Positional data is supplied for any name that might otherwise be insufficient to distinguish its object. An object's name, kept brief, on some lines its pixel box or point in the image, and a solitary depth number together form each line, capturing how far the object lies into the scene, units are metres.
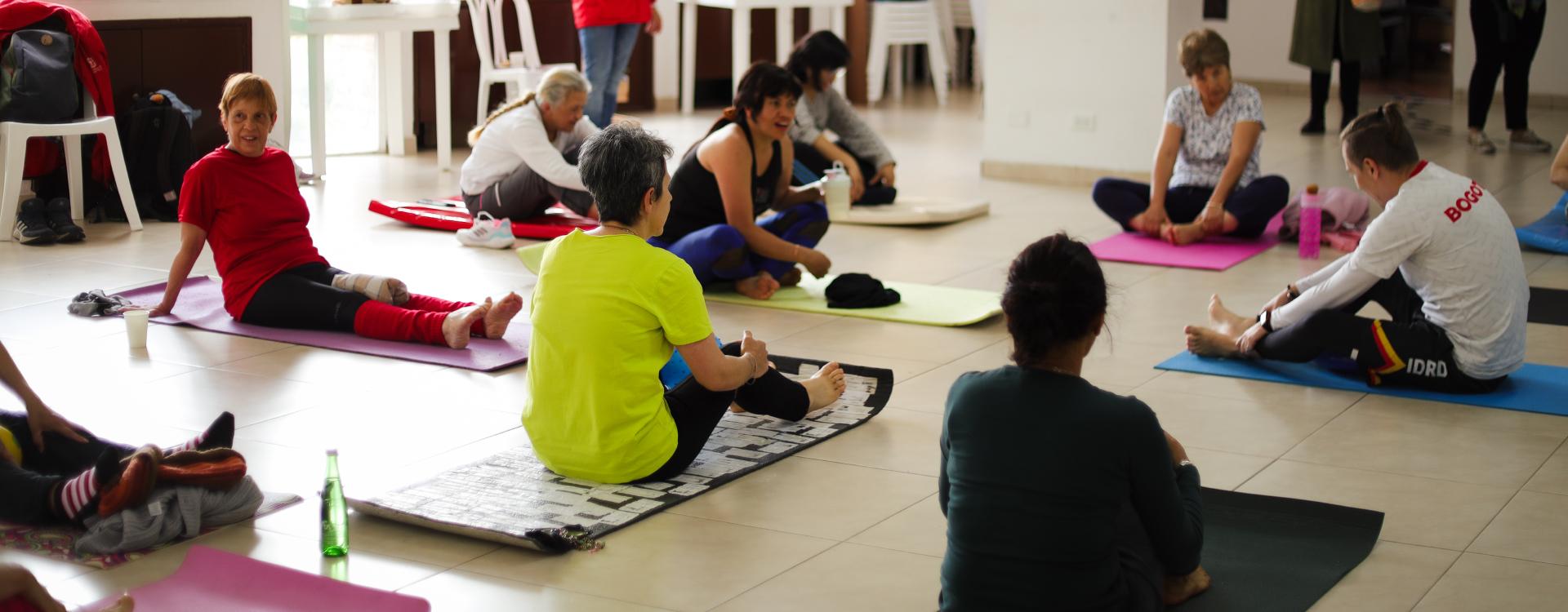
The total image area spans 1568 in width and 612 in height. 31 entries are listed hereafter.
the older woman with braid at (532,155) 6.00
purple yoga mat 4.24
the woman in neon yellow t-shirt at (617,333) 2.95
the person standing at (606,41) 8.44
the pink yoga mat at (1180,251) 5.74
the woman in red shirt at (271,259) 4.39
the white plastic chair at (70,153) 5.95
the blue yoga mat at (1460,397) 3.80
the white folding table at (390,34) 7.81
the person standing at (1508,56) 8.48
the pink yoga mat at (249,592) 2.48
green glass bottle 2.75
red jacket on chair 6.06
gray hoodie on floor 2.73
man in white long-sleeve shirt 3.72
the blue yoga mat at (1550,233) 5.84
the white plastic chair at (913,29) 12.45
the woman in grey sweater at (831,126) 6.46
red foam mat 6.25
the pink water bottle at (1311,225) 5.81
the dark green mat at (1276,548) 2.56
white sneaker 6.05
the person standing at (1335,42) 9.48
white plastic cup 4.29
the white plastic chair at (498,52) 8.62
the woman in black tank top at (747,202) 4.74
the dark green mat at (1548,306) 4.79
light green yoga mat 4.78
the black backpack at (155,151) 6.57
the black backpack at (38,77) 5.97
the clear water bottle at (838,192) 6.61
